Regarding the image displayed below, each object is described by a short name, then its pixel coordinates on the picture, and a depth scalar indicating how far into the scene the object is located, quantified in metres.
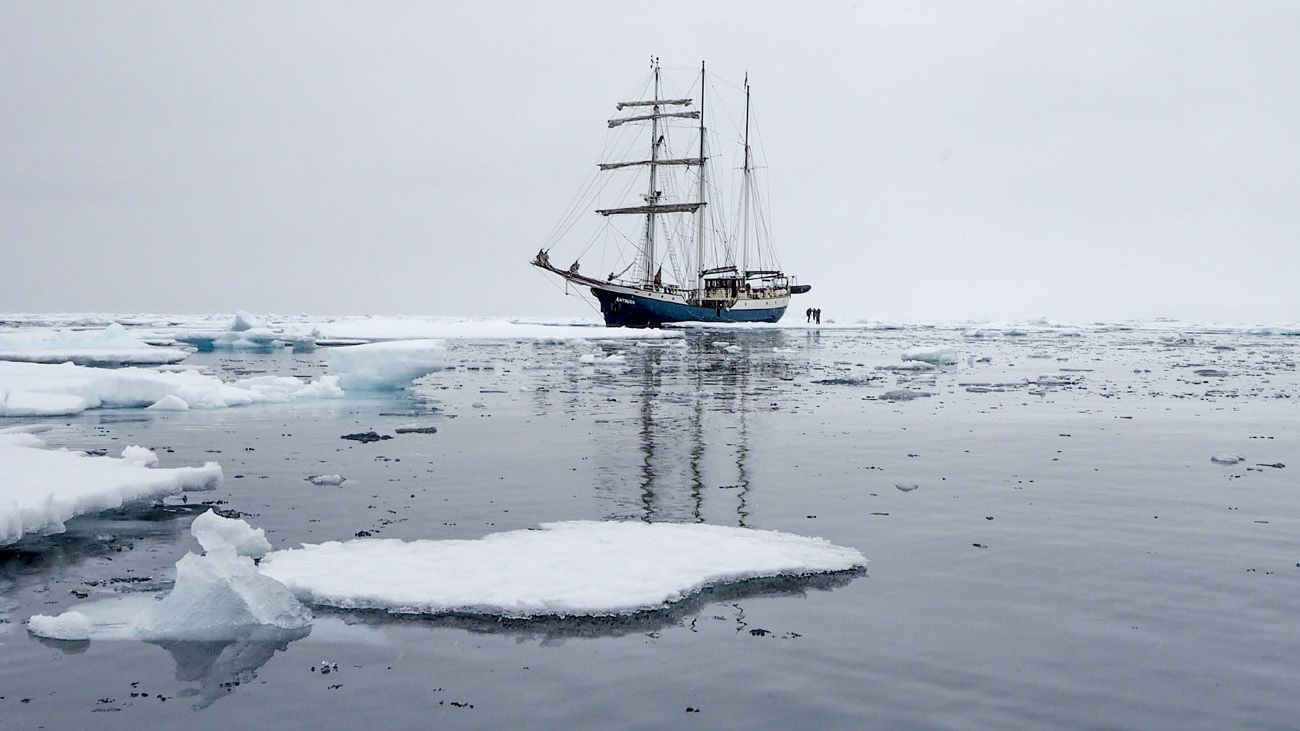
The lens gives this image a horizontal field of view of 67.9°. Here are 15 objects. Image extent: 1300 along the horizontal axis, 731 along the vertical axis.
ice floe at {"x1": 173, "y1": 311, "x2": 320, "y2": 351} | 41.41
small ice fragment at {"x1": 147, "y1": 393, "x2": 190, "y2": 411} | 17.52
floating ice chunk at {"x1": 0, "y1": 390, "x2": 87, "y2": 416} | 16.16
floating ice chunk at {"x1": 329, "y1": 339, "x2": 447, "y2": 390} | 20.38
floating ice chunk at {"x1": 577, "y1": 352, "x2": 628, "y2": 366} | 32.59
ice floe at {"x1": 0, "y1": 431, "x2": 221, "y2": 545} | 7.64
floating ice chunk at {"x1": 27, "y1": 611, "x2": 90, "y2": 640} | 5.56
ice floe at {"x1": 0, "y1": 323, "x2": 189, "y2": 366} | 30.92
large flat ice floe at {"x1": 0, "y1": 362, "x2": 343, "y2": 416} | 16.75
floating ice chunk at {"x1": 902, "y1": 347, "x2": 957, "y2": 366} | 34.56
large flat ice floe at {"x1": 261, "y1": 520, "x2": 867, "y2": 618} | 6.21
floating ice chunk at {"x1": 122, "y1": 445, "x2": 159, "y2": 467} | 10.54
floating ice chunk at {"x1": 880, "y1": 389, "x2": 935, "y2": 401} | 21.39
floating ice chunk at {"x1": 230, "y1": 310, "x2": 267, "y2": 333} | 48.94
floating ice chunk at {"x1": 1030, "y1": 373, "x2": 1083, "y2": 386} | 25.57
